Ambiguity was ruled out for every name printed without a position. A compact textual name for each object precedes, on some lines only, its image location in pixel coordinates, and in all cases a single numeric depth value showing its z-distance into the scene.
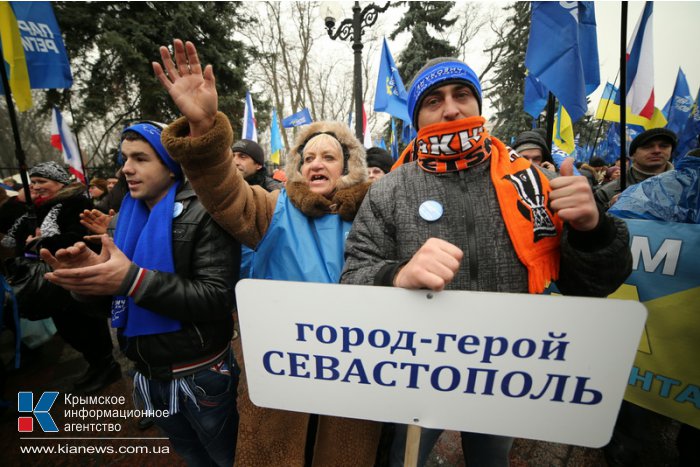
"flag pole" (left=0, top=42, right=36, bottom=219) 2.51
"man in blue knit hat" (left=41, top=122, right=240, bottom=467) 1.37
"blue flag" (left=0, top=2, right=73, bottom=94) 3.23
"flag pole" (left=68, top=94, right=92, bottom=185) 9.40
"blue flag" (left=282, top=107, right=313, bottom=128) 7.84
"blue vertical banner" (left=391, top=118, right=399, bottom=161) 8.74
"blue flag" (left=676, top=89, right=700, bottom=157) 4.82
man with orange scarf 0.92
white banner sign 0.76
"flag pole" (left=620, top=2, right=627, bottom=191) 1.91
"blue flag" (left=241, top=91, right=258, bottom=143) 7.09
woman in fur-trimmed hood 1.16
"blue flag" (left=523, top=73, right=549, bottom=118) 3.57
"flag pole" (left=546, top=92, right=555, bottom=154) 2.85
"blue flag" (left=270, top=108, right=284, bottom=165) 9.73
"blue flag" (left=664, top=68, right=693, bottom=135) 6.10
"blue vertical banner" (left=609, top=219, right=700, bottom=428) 1.57
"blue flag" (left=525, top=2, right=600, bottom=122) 2.22
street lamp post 5.33
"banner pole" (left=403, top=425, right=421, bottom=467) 0.91
